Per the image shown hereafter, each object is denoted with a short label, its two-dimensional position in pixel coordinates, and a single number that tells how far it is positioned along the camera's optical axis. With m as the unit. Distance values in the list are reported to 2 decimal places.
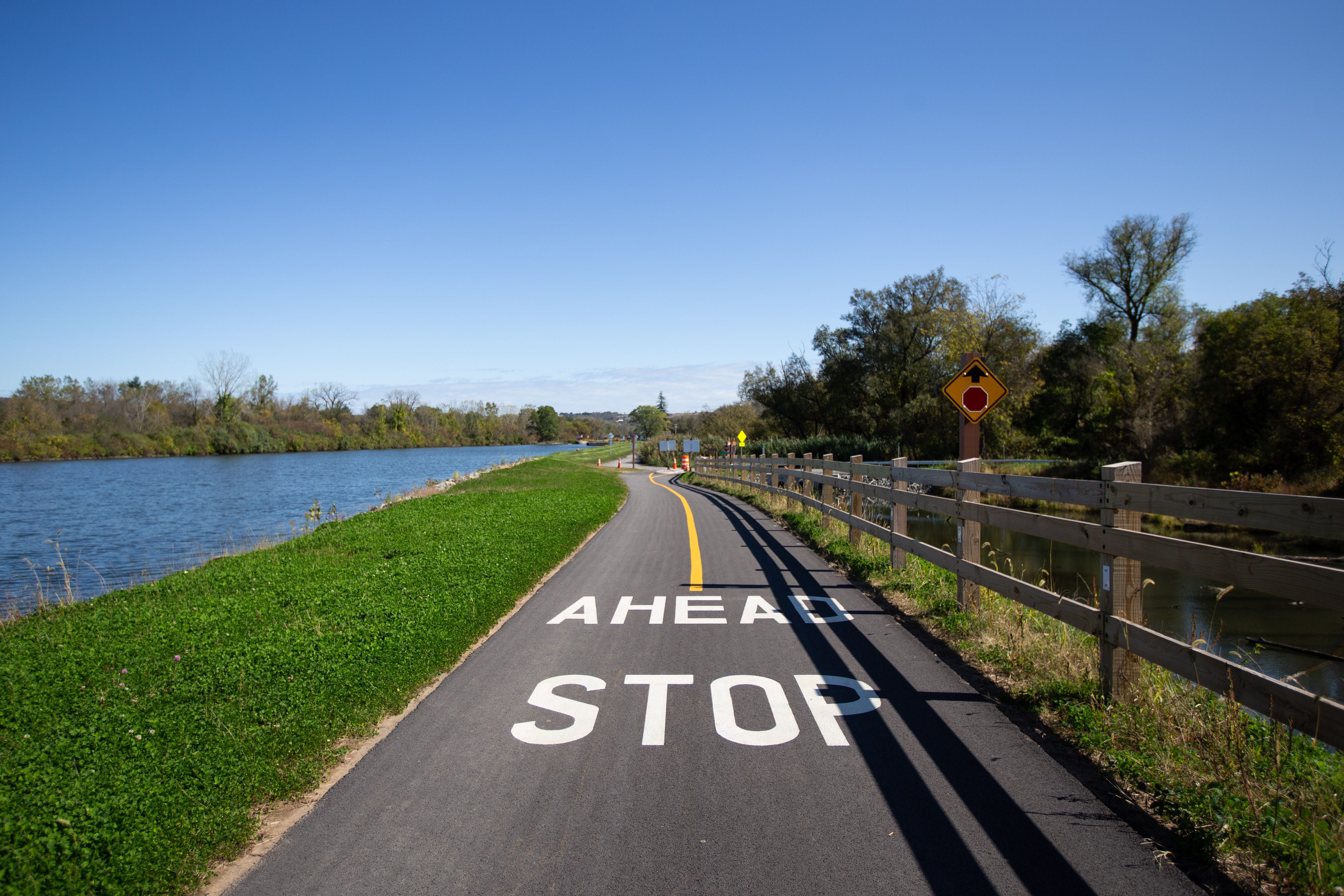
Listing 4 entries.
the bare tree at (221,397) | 91.88
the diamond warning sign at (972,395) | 8.82
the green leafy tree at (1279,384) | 25.59
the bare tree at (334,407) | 124.31
